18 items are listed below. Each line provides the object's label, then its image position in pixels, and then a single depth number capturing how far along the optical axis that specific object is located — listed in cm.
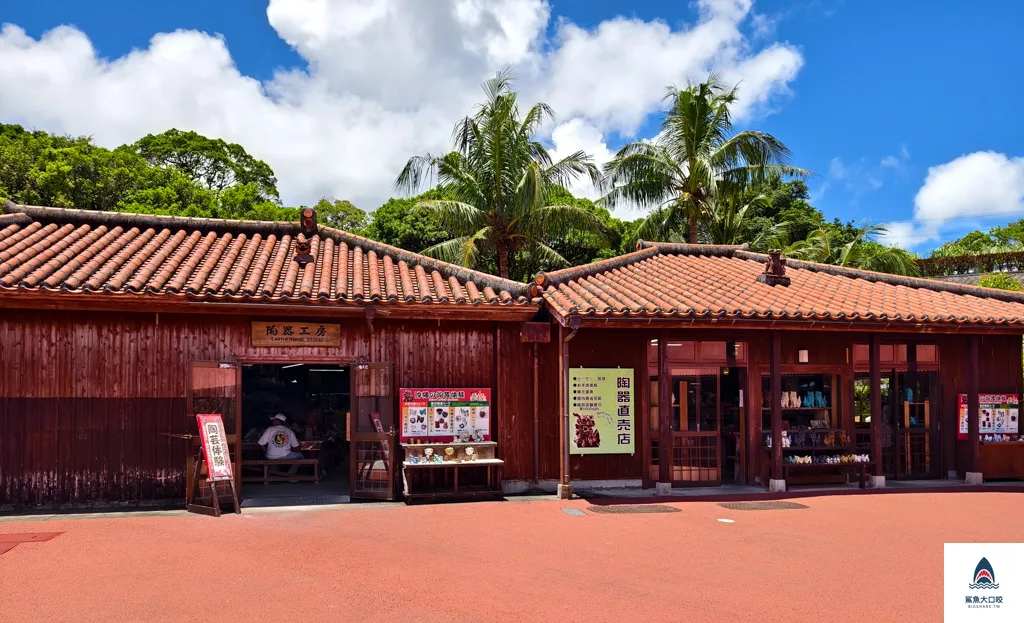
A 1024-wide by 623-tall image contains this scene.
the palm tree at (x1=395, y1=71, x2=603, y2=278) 2070
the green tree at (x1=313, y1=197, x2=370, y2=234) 3781
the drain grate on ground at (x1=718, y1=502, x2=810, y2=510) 1041
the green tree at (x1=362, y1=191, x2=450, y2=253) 2902
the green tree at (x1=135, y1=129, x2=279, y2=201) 3850
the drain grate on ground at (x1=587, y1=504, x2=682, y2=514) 1008
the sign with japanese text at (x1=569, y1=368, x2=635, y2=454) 1188
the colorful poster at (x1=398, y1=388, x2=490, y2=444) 1102
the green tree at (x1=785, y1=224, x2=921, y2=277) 2345
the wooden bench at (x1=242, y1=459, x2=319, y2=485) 1213
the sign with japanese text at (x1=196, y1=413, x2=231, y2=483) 961
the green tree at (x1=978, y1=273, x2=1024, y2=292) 2097
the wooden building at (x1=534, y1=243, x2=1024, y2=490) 1146
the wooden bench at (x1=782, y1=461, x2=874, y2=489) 1205
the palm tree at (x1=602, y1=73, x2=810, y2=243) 2080
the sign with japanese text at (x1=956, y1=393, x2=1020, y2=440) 1289
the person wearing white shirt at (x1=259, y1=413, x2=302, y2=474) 1252
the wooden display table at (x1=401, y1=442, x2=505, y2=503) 1076
